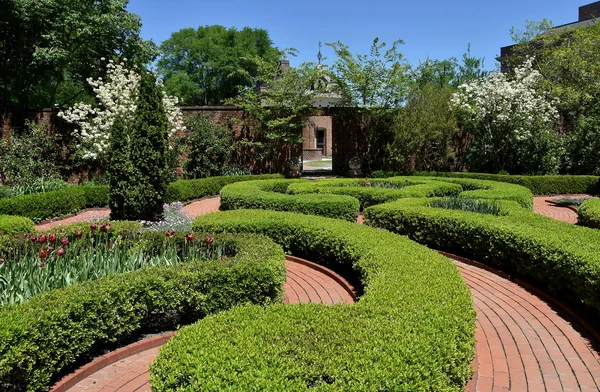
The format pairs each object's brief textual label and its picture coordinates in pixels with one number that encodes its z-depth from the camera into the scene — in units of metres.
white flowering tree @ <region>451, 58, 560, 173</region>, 15.73
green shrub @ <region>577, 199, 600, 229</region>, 7.59
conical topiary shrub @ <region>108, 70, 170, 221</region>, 8.11
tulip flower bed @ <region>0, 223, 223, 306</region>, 3.85
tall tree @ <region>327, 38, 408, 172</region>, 17.42
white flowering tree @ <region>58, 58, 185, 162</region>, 12.39
